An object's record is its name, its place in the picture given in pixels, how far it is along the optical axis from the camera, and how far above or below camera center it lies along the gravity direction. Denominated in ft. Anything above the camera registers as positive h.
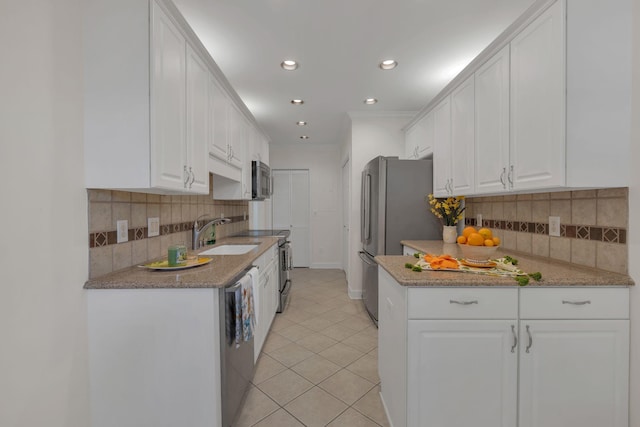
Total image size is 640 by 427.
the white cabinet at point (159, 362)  4.20 -2.34
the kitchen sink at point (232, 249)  8.27 -1.23
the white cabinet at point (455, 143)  7.11 +1.89
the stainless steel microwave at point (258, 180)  10.76 +1.16
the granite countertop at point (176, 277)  4.20 -1.12
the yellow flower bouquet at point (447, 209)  8.87 +0.00
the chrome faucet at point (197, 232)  7.04 -0.60
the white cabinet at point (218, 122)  6.73 +2.28
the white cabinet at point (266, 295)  7.09 -2.50
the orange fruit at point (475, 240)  5.27 -0.59
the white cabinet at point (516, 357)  3.95 -2.14
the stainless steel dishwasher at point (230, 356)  4.45 -2.59
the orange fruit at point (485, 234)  5.33 -0.49
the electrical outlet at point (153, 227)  5.92 -0.39
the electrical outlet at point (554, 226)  5.63 -0.35
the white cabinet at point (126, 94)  4.22 +1.80
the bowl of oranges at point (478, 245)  5.18 -0.69
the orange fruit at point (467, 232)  5.49 -0.46
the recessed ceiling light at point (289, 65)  7.66 +4.11
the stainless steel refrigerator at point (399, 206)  9.10 +0.10
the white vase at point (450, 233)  8.67 -0.77
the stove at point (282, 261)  10.48 -2.04
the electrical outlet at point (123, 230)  5.03 -0.39
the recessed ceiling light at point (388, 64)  7.77 +4.17
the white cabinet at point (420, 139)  9.59 +2.66
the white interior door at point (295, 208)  18.54 +0.06
